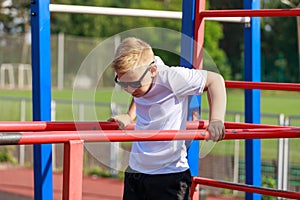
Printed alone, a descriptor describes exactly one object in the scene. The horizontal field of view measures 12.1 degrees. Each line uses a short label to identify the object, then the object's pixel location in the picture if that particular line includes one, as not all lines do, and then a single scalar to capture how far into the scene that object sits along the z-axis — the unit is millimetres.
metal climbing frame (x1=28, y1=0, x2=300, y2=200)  4784
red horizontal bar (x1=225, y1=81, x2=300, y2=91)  7386
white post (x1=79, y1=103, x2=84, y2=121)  19978
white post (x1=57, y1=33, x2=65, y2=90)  51579
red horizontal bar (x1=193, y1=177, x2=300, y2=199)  7412
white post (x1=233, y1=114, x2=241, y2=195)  17609
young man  5872
